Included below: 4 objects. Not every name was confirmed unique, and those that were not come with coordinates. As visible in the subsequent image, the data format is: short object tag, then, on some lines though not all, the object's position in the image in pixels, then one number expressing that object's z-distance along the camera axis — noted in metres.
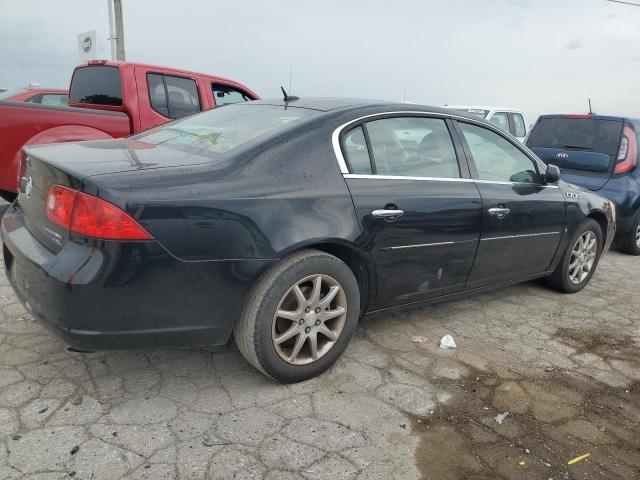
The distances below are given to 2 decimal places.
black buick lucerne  2.27
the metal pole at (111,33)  12.70
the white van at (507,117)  10.76
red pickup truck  4.92
